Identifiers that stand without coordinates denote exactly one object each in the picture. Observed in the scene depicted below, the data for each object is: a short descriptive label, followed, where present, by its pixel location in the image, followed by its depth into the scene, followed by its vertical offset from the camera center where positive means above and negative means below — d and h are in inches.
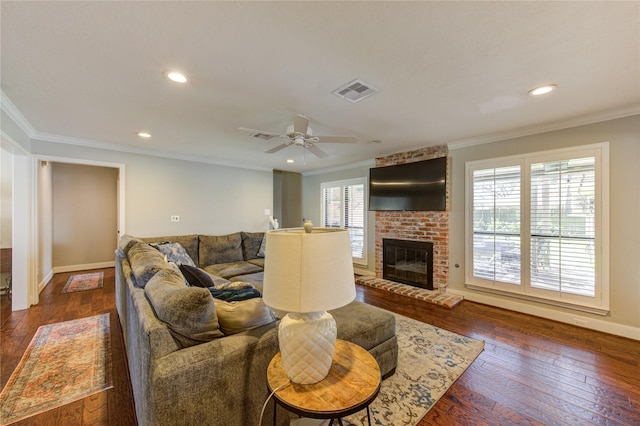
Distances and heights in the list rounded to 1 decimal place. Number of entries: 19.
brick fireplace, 163.2 -9.5
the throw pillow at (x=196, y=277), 86.4 -21.8
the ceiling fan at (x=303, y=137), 101.4 +32.6
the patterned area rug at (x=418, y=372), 67.4 -52.0
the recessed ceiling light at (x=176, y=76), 78.6 +42.4
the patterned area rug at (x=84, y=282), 171.2 -49.1
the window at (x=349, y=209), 215.9 +3.7
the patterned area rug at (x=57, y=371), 71.1 -51.3
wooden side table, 38.9 -29.0
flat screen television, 163.2 +18.4
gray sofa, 44.1 -27.0
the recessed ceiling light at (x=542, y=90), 86.6 +42.1
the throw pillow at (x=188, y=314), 48.5 -19.2
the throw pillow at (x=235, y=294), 64.6 -21.1
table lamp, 40.4 -12.3
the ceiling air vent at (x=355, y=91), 84.7 +42.0
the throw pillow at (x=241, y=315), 55.9 -22.4
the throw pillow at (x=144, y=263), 73.6 -15.5
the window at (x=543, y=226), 114.0 -6.6
